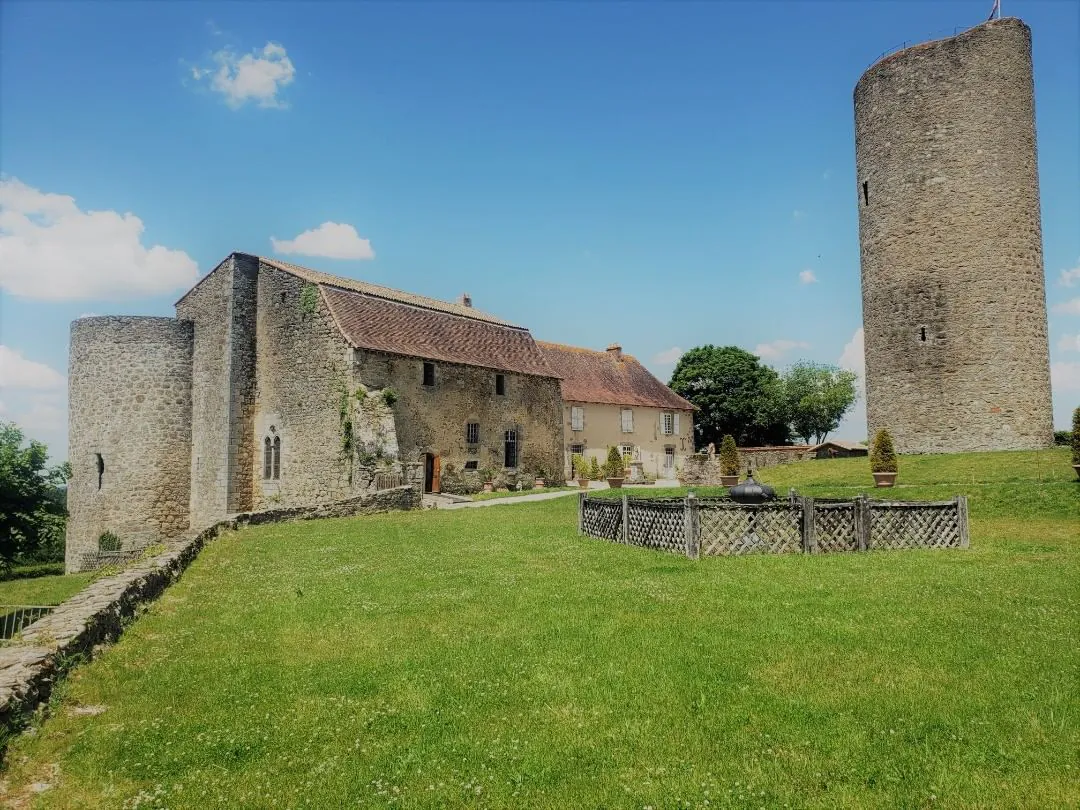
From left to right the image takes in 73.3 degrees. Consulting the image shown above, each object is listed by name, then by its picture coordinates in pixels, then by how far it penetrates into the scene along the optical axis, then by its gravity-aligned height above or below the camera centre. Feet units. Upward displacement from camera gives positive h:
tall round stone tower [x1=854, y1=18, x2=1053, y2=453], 87.66 +24.22
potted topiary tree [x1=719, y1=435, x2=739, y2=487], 98.73 -2.40
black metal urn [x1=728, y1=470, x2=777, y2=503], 45.11 -2.88
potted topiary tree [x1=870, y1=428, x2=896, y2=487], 70.85 -1.69
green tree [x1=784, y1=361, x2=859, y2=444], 207.31 +12.51
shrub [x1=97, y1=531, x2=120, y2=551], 102.27 -11.69
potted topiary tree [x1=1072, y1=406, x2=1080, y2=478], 63.84 +0.35
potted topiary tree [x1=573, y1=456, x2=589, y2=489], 129.89 -3.14
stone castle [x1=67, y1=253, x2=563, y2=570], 99.35 +7.90
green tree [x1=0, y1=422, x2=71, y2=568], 75.56 -4.43
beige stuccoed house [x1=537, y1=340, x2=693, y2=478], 144.25 +8.07
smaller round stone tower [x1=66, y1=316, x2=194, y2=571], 103.96 +3.07
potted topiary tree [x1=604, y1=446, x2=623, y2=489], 107.55 -3.15
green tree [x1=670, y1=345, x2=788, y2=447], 188.44 +13.59
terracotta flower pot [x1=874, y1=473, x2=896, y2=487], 71.00 -3.47
